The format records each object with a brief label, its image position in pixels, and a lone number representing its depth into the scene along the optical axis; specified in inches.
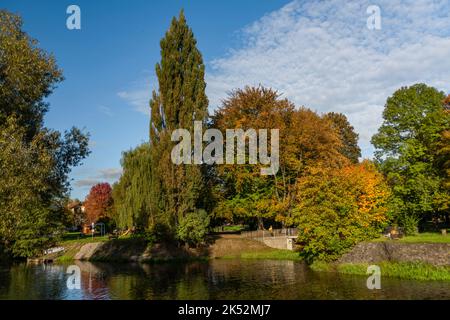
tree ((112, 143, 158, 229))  1684.3
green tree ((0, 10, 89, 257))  736.3
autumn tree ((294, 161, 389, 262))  1217.4
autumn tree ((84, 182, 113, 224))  3272.9
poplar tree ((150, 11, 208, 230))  1662.2
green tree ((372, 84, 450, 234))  1430.9
